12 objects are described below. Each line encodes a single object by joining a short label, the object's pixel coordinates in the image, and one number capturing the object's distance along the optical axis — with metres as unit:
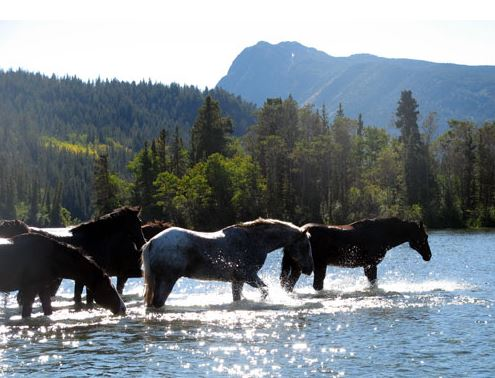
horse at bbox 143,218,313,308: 17.89
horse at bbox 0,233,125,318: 16.05
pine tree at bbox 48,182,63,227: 179.25
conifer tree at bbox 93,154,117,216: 107.06
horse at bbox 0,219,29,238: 20.28
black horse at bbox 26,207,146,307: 20.89
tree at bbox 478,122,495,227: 95.31
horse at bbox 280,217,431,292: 21.49
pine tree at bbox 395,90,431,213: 95.56
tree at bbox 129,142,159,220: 106.75
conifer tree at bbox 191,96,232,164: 112.88
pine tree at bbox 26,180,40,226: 190.25
